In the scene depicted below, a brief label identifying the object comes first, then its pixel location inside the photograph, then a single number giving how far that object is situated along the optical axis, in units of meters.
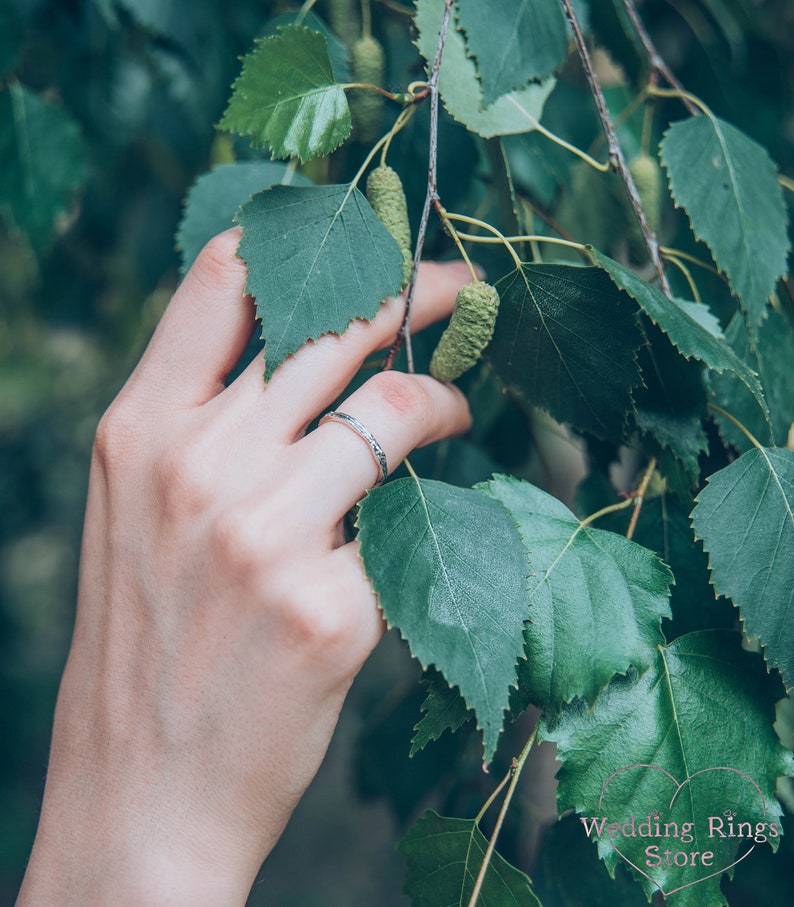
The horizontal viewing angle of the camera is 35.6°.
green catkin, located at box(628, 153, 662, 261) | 0.32
